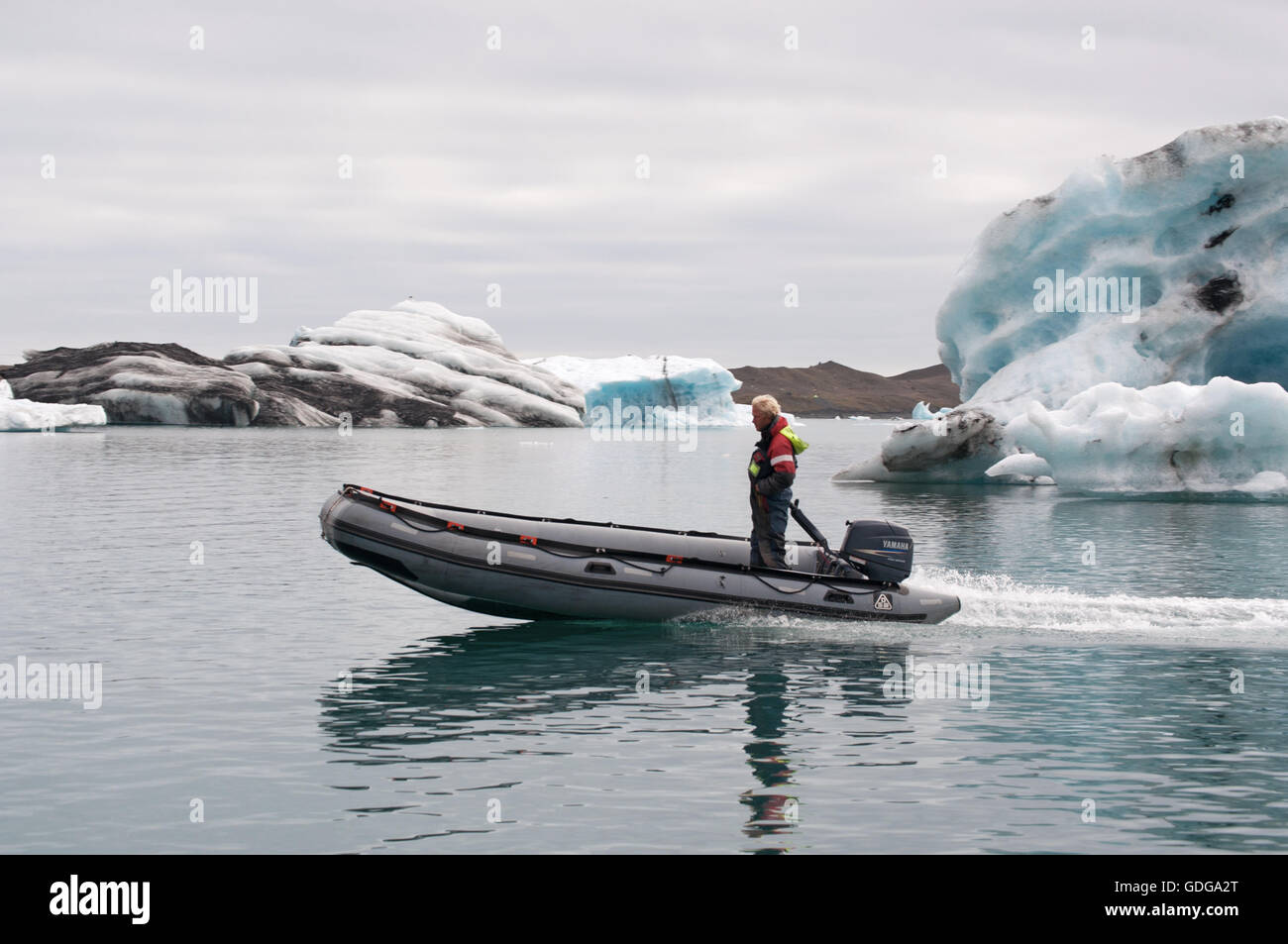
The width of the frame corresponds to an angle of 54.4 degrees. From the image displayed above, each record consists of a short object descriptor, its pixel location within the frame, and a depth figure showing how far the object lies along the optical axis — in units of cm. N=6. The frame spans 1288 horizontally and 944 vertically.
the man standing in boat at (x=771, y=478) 1351
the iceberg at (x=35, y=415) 8144
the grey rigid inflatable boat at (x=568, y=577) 1393
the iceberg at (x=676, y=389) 10981
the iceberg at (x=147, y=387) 10206
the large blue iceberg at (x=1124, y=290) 3522
